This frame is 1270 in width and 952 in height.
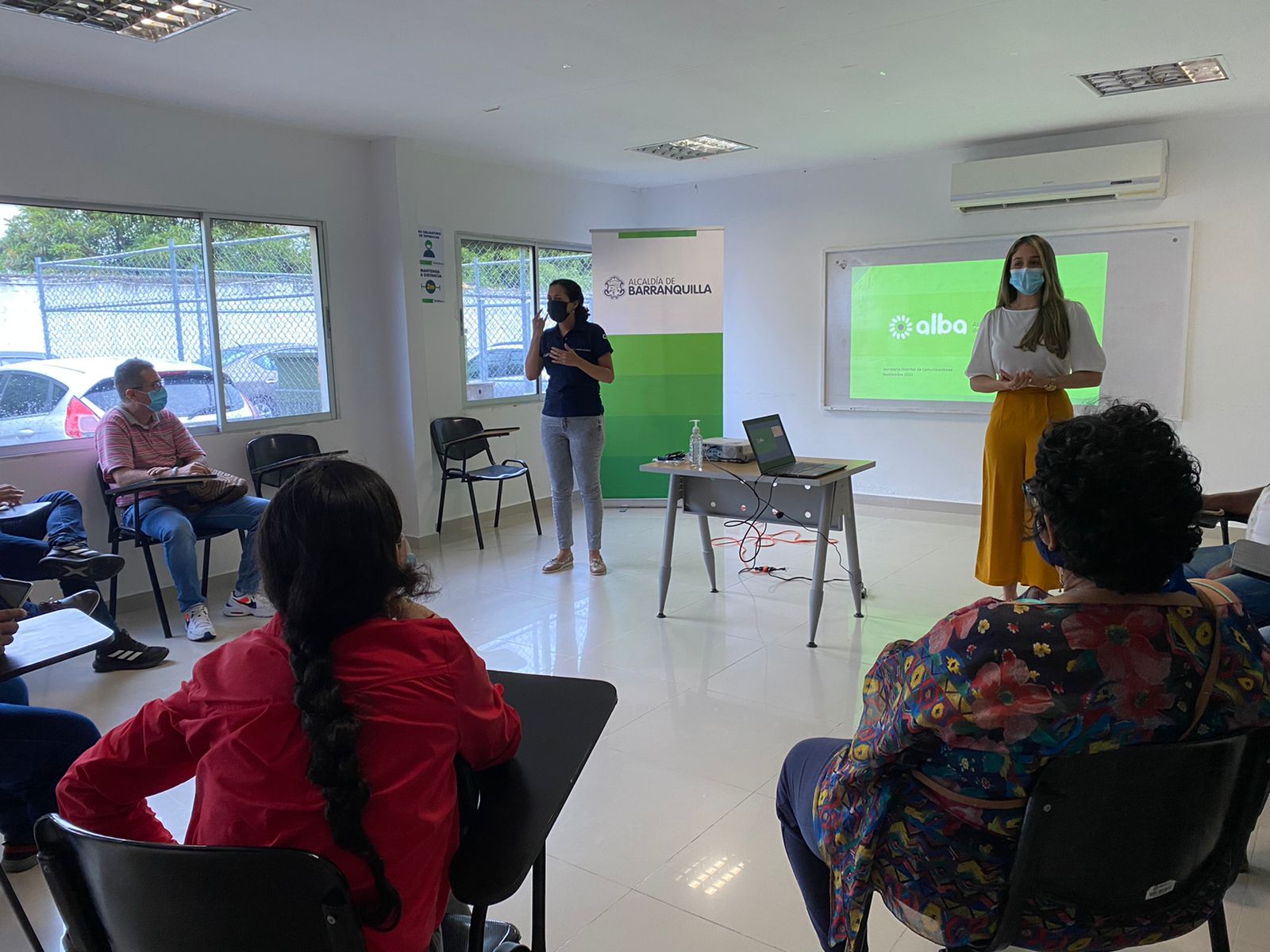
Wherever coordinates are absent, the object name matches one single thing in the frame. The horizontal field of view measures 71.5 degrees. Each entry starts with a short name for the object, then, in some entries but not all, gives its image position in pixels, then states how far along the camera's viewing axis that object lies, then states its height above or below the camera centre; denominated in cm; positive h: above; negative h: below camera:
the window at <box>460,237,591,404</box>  629 +28
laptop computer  369 -48
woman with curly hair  113 -46
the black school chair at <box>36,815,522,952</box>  98 -62
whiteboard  545 +17
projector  404 -51
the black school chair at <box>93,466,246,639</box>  403 -85
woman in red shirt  106 -47
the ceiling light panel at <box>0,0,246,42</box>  322 +125
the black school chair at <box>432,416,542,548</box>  563 -70
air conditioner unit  528 +97
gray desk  368 -70
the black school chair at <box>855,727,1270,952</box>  113 -67
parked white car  411 -22
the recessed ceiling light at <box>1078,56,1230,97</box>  428 +127
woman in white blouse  327 -18
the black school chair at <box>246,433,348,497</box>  485 -61
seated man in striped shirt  405 -55
